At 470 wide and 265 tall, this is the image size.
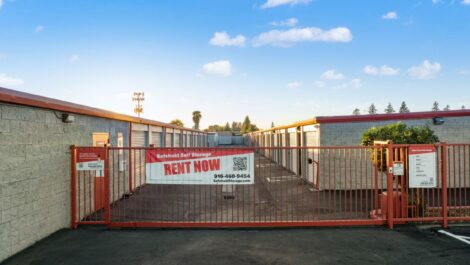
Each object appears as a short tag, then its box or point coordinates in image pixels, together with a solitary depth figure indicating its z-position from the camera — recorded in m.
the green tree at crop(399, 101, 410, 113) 125.25
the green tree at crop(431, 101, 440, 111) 130.62
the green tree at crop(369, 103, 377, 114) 146.64
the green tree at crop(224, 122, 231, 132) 161.75
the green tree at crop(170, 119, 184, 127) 122.04
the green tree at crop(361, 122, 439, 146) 8.76
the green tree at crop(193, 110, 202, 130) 138.62
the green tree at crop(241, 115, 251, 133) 150.94
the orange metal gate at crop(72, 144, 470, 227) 7.70
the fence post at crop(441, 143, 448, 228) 7.60
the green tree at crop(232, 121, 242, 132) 181.25
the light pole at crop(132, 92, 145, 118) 59.16
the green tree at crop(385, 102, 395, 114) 137.38
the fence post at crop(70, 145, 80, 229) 7.92
